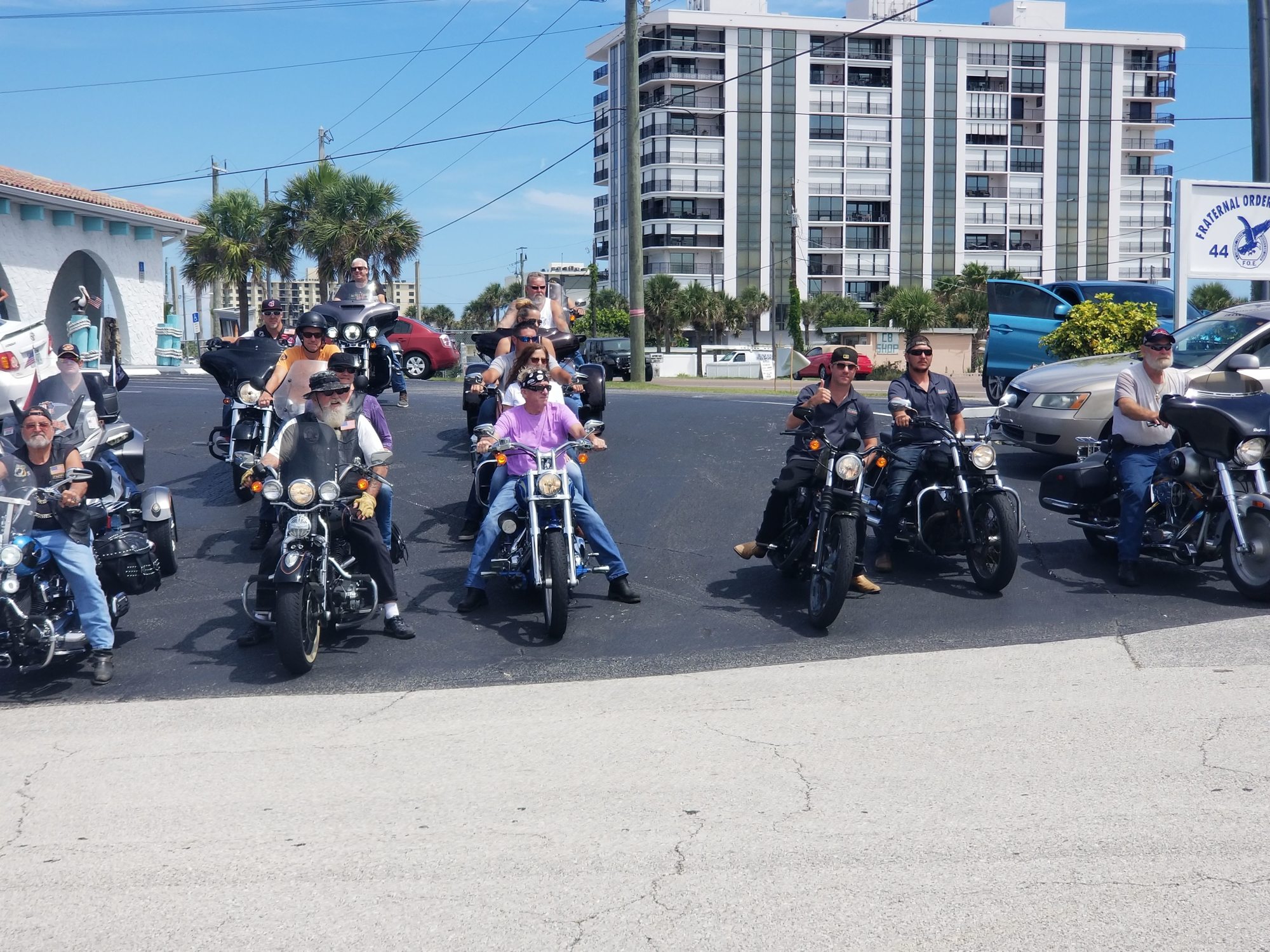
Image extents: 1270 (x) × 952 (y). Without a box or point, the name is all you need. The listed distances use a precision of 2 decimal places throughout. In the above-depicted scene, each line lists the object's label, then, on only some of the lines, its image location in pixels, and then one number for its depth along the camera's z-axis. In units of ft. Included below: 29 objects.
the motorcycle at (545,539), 25.91
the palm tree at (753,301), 291.17
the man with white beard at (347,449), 26.04
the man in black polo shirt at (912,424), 30.55
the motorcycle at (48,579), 23.03
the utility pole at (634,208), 94.63
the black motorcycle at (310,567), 23.71
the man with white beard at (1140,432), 29.91
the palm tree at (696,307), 273.54
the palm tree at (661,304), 272.10
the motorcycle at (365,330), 40.86
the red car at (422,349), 84.28
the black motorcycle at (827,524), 26.12
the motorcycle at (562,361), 39.68
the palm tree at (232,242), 147.95
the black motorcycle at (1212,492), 27.66
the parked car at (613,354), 138.10
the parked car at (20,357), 39.78
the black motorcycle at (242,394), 35.99
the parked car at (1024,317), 61.62
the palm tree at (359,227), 135.03
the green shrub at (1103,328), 54.85
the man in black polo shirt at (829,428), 28.86
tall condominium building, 300.40
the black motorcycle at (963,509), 28.50
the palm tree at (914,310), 232.73
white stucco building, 97.60
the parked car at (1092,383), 38.70
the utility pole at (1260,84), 53.72
